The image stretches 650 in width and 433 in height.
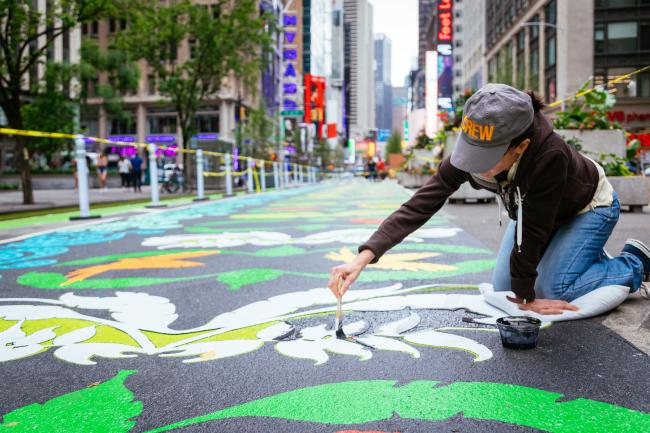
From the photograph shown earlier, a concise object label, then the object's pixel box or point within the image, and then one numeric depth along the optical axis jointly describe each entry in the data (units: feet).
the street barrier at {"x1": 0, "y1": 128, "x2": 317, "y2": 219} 33.96
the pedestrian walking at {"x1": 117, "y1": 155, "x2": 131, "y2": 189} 86.94
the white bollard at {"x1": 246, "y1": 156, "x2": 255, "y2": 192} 77.84
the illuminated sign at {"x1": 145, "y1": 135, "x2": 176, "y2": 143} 198.80
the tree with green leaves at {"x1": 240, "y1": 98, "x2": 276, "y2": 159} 122.01
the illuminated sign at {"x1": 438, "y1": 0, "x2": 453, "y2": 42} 233.47
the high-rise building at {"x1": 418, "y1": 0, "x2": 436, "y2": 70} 566.44
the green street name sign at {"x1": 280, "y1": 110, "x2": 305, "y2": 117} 205.05
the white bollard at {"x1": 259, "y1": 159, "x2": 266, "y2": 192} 84.12
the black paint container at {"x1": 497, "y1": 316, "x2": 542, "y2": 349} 8.52
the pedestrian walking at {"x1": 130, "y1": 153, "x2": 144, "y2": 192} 82.99
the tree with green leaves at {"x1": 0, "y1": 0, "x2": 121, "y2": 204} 44.86
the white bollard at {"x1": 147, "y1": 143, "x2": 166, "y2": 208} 44.80
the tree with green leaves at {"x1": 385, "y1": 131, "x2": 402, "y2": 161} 488.60
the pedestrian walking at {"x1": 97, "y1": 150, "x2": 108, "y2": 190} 89.66
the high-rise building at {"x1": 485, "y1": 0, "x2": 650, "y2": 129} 136.98
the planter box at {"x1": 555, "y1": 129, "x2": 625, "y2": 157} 33.37
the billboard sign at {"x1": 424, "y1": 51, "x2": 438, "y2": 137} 144.97
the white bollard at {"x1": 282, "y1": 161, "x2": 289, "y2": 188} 117.47
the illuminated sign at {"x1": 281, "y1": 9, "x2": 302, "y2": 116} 269.85
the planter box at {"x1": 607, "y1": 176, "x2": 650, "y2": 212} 31.68
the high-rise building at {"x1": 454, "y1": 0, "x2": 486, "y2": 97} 287.69
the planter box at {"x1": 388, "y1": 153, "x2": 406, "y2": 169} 289.74
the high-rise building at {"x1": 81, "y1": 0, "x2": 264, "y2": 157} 189.16
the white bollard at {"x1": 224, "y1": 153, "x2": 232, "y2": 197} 64.39
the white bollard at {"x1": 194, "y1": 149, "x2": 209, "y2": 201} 55.98
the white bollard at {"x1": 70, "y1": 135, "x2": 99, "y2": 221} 33.86
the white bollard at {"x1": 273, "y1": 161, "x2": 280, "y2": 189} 98.83
